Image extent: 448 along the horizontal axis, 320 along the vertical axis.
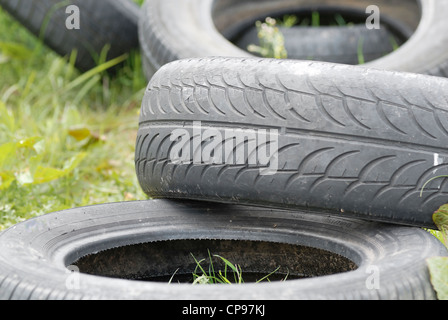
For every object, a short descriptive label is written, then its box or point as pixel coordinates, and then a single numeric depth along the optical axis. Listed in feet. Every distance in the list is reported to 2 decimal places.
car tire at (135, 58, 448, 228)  10.14
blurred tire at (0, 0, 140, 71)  22.91
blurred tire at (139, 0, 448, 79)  17.48
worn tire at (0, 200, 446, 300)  8.17
